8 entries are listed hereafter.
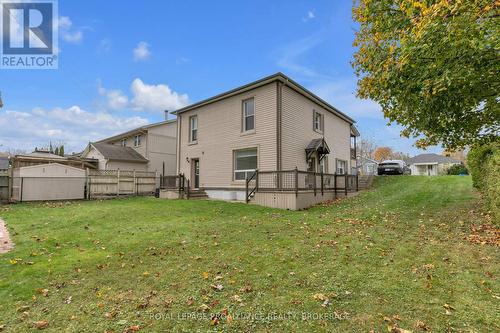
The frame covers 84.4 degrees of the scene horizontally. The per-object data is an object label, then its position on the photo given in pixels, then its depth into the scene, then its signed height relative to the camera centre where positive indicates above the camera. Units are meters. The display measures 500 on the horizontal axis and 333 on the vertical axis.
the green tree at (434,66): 5.71 +2.68
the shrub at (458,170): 36.53 +0.70
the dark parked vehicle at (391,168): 27.48 +0.73
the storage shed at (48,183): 14.97 -0.42
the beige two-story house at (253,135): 14.48 +2.43
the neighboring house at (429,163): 49.31 +2.19
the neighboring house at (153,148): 26.27 +2.69
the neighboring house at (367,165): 47.31 +1.82
